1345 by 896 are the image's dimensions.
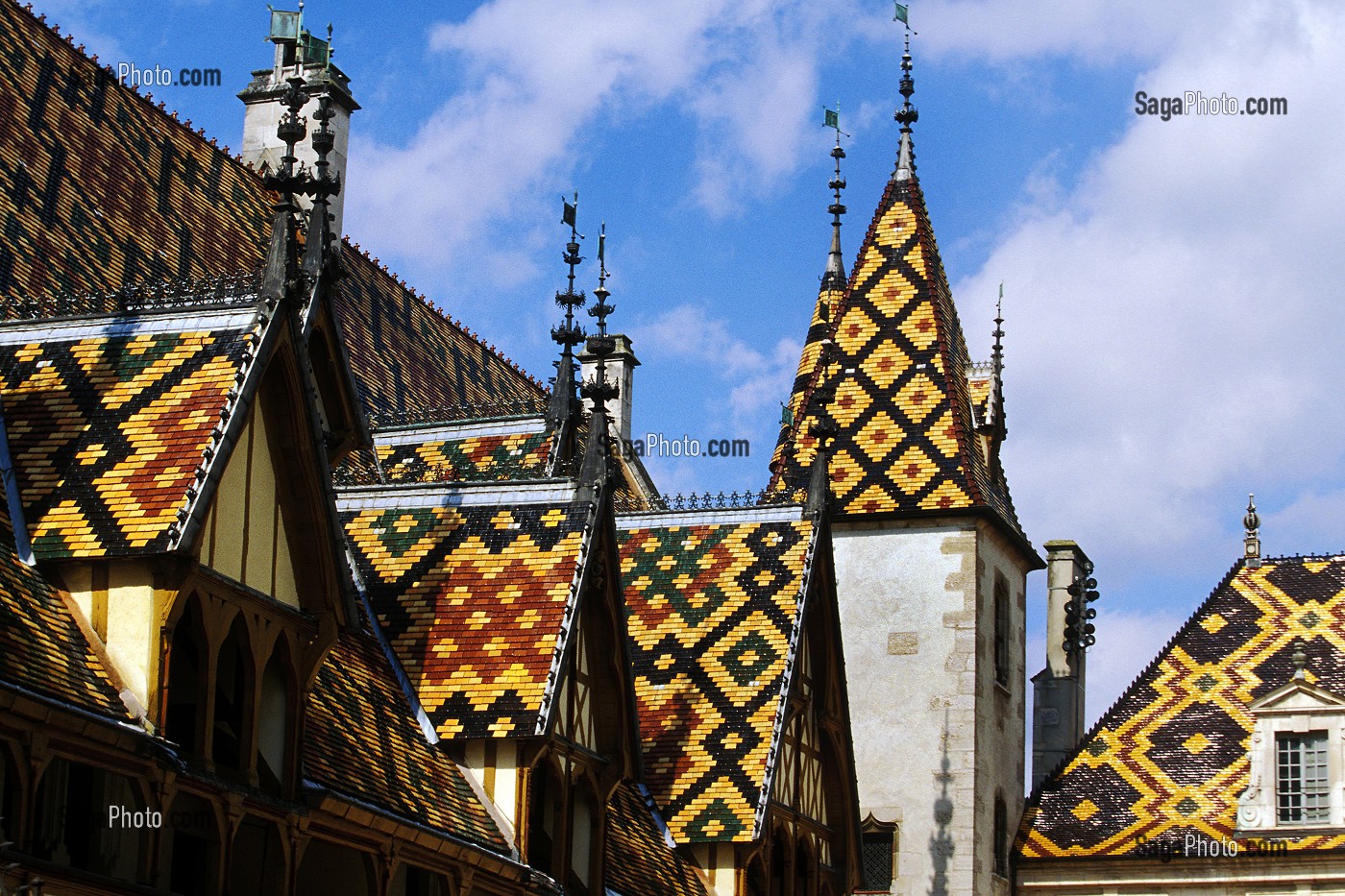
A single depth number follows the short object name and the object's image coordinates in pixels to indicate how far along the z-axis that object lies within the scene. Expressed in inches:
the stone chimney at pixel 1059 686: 1593.3
